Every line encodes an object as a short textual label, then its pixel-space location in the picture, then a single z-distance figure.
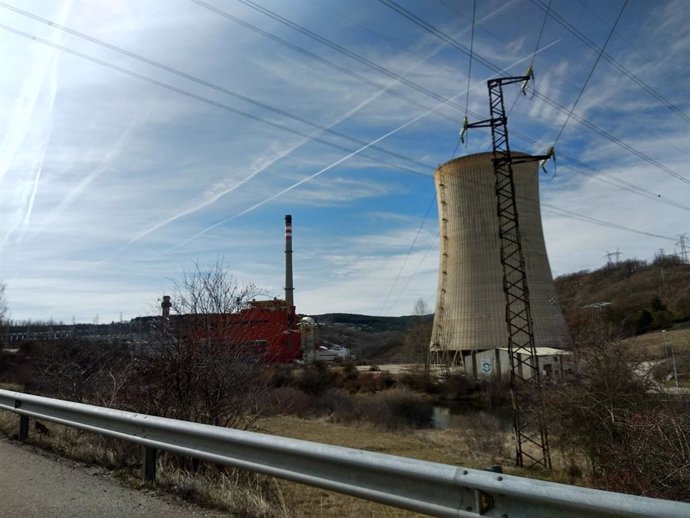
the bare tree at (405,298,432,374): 69.08
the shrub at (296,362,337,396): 40.47
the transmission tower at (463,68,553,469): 16.83
